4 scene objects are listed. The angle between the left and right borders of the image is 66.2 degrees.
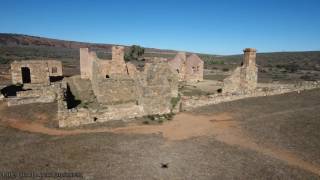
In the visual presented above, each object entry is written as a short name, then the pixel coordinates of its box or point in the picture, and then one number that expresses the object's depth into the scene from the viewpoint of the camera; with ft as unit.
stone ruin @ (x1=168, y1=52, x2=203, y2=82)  103.35
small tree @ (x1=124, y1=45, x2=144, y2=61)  224.55
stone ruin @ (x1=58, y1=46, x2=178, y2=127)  41.50
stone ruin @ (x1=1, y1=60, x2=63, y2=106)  56.07
